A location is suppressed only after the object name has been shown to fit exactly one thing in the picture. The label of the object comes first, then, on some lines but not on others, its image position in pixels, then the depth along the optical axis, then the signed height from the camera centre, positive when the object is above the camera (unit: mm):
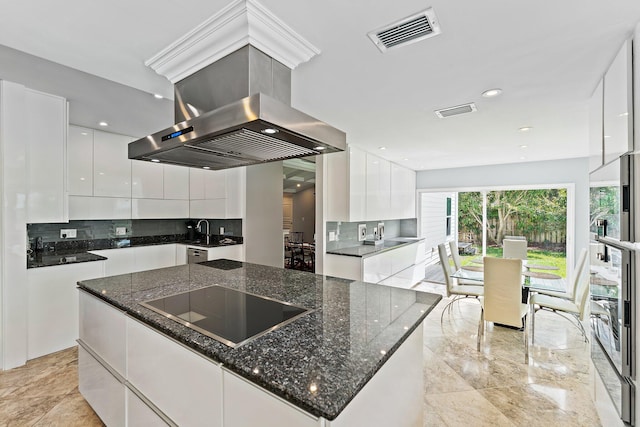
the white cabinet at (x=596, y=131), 1878 +577
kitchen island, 892 -531
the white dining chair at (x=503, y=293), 2873 -822
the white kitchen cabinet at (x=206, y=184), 4438 +441
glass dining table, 3477 -861
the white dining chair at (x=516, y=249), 4594 -590
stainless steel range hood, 1228 +410
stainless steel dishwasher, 4129 -636
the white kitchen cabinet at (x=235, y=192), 4312 +298
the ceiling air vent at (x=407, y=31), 1368 +928
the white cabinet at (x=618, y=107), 1439 +581
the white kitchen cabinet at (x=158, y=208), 4297 +52
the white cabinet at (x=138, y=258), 3784 -658
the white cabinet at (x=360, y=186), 3938 +388
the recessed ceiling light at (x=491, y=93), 2180 +924
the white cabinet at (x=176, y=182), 4578 +474
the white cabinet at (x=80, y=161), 3627 +653
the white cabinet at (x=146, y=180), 4246 +476
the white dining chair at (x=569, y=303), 2949 -1002
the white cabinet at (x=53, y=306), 2666 -912
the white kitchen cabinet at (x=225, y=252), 4062 -589
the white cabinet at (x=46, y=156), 2611 +522
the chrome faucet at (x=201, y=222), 5031 -182
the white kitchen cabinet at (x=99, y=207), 3729 +56
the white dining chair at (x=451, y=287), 3652 -1001
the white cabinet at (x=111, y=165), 3867 +638
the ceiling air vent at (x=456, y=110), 2520 +930
